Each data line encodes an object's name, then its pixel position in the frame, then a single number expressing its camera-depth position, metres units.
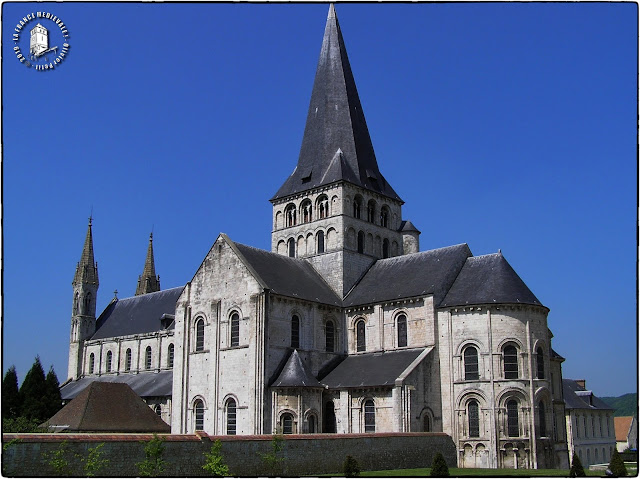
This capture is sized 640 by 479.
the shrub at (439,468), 29.08
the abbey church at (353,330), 38.94
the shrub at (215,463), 26.09
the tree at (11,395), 55.35
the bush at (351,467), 29.63
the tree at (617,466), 27.84
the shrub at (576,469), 27.76
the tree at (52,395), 58.12
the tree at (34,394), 56.66
